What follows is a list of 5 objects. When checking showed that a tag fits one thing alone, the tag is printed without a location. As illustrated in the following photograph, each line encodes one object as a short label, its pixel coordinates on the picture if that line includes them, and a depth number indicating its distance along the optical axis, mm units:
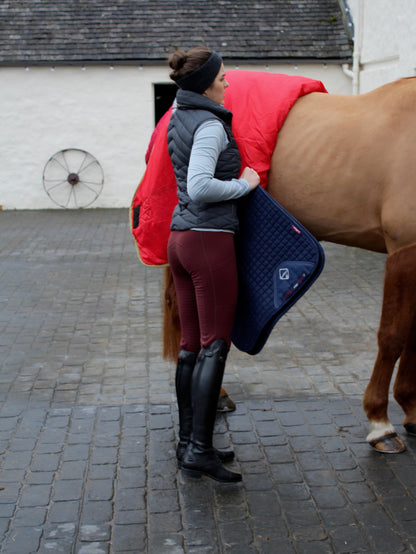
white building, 14820
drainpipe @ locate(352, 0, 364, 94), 13185
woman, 2941
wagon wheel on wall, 15016
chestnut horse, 3172
